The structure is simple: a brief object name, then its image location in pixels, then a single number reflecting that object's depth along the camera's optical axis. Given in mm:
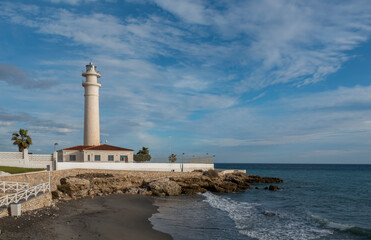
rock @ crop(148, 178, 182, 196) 31981
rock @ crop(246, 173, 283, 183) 54419
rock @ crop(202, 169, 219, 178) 45062
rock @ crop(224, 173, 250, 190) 41884
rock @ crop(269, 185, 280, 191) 41769
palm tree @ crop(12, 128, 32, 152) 36500
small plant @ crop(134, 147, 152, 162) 45875
